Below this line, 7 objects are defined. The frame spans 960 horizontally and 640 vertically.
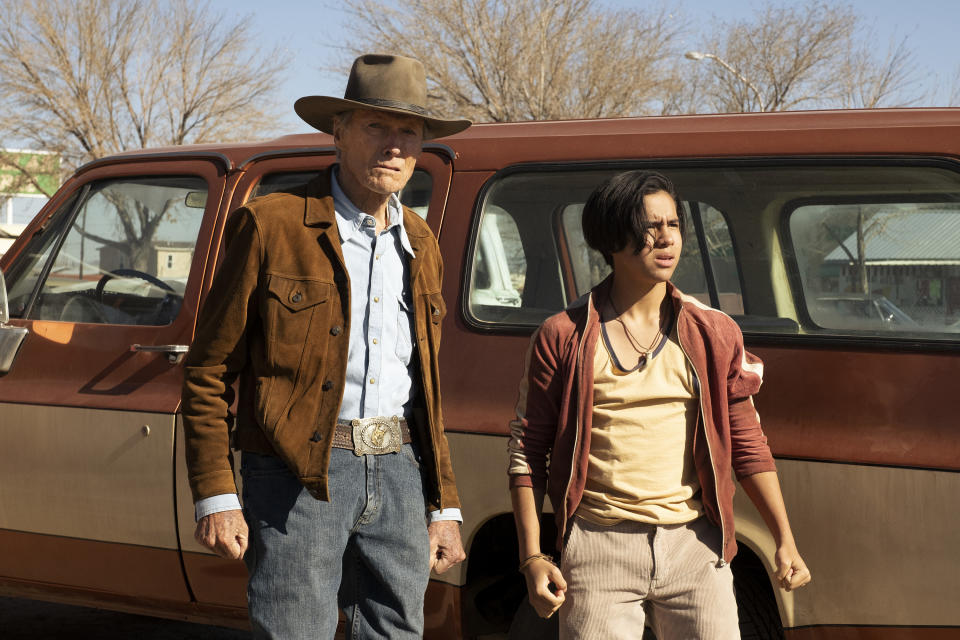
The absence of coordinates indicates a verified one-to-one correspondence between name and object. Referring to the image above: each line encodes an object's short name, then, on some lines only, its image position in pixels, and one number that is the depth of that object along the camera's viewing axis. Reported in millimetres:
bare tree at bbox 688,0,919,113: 25922
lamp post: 21922
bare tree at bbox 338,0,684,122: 25422
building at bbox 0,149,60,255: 28234
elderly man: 2336
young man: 2336
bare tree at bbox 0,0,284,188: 27641
